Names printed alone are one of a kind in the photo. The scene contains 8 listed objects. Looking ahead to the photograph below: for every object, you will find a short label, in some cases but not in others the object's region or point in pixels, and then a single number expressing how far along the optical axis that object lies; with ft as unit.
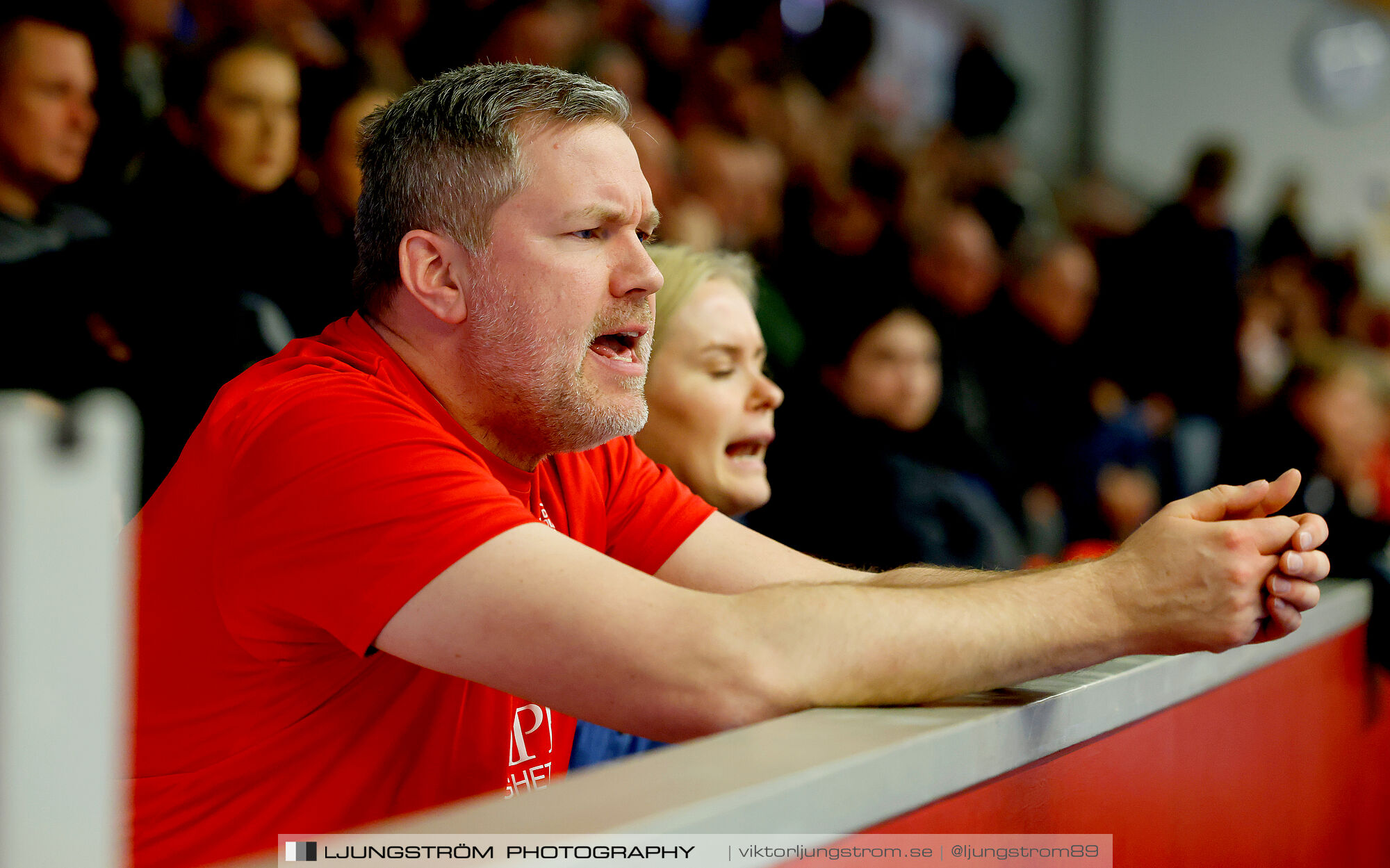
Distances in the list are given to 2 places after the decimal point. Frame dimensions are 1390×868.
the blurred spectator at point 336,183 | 15.07
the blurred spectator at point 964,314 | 21.43
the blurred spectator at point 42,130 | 14.43
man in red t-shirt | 12.59
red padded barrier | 12.68
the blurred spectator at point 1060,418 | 24.28
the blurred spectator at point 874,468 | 17.05
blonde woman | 14.70
